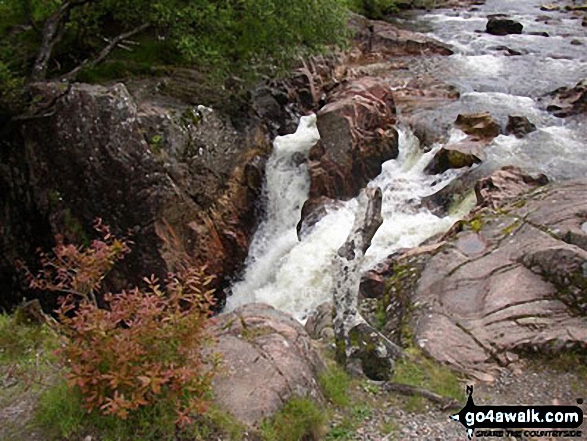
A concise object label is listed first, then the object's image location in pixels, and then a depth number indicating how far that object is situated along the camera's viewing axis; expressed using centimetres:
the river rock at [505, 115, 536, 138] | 2111
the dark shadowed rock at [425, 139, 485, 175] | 1948
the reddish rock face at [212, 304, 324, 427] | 748
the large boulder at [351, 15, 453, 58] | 3206
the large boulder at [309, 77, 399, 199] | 1992
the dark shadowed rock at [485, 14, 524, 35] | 3503
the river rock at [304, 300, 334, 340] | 1213
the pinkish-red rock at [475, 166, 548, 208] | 1599
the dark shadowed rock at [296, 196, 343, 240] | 1944
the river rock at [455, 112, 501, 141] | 2098
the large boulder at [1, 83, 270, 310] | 1648
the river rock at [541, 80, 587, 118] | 2245
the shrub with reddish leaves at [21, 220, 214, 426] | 589
